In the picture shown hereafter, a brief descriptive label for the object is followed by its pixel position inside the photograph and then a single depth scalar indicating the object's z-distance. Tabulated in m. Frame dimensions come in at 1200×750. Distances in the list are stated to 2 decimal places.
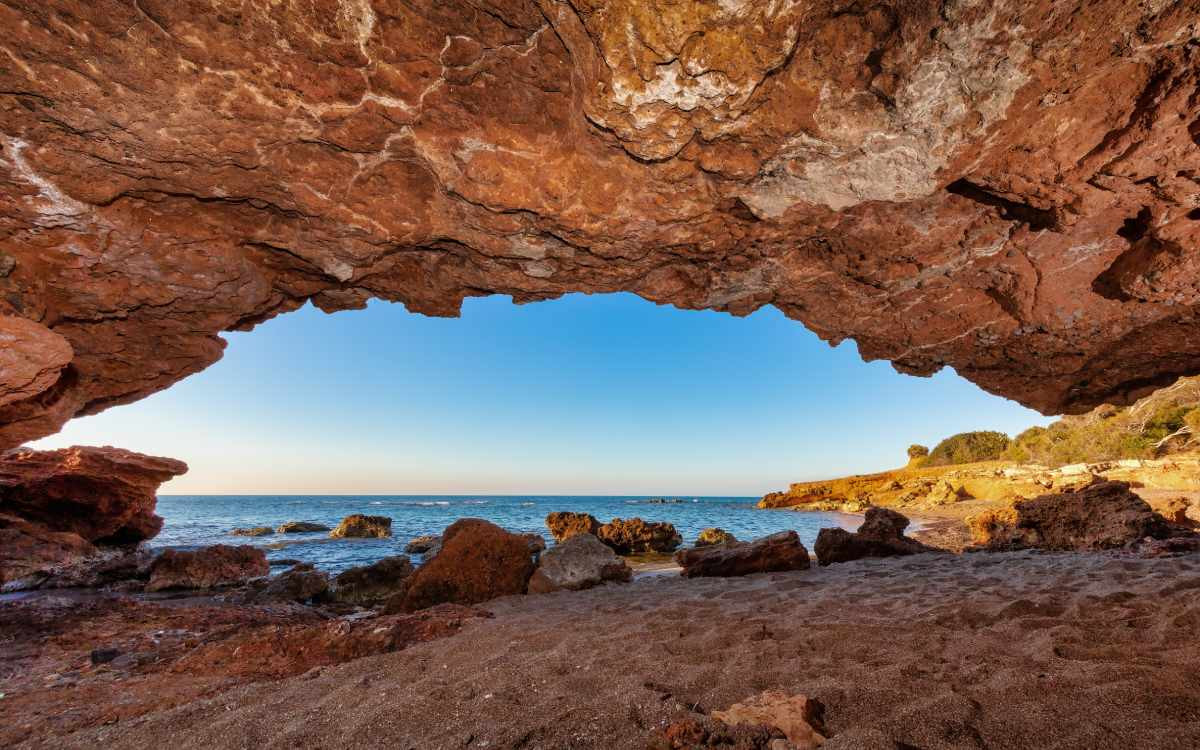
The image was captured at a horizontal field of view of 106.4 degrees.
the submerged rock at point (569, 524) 19.84
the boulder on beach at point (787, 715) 2.13
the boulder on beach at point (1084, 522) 8.25
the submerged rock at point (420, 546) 16.78
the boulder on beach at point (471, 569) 6.68
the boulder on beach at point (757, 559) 7.99
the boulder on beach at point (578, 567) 7.42
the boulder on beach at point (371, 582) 8.61
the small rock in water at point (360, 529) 22.72
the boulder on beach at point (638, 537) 16.86
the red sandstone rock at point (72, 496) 12.89
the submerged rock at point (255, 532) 26.16
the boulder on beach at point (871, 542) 9.26
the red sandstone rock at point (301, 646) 4.00
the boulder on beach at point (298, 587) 8.20
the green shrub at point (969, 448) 50.28
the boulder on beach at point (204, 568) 9.51
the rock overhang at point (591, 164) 3.04
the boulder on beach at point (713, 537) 17.44
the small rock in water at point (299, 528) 28.02
